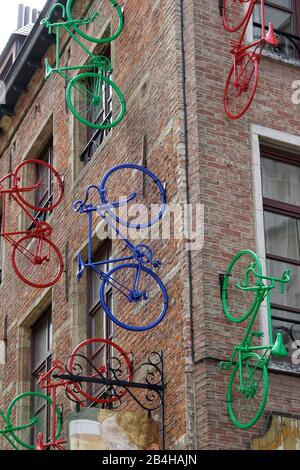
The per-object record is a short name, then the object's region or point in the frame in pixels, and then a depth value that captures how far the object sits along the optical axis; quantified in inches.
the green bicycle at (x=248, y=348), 524.1
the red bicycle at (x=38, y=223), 656.4
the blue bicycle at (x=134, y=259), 570.6
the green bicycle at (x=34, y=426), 633.0
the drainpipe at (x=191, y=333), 532.7
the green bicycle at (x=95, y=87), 645.3
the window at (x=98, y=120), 712.4
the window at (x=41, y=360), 720.3
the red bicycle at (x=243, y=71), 585.6
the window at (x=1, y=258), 852.0
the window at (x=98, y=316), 651.5
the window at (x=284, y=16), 652.7
